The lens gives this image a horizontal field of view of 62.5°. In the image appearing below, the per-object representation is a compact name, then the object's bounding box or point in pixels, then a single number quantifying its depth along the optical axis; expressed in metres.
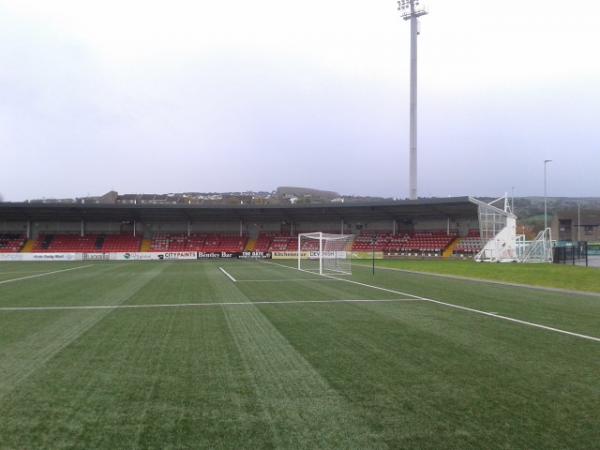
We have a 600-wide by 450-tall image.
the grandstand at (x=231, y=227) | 58.19
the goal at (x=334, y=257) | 30.95
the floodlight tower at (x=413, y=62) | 59.03
